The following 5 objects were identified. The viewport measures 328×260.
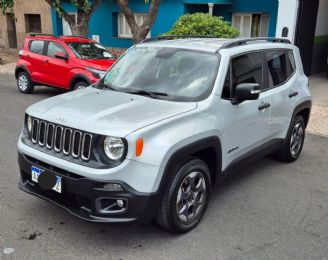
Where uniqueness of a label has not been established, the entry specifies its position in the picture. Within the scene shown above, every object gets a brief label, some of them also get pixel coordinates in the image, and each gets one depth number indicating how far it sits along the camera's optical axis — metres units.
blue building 13.80
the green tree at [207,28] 10.25
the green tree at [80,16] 12.79
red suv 9.66
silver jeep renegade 3.37
